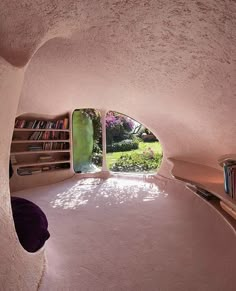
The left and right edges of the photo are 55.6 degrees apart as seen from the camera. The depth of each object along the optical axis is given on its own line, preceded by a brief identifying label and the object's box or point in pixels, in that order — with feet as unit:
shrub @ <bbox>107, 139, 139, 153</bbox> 16.42
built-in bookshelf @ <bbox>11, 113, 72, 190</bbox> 13.90
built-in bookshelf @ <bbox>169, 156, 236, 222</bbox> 6.93
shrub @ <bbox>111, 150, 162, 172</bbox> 15.94
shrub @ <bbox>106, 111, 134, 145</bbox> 16.63
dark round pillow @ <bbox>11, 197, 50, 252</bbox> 5.13
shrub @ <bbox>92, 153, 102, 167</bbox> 16.93
